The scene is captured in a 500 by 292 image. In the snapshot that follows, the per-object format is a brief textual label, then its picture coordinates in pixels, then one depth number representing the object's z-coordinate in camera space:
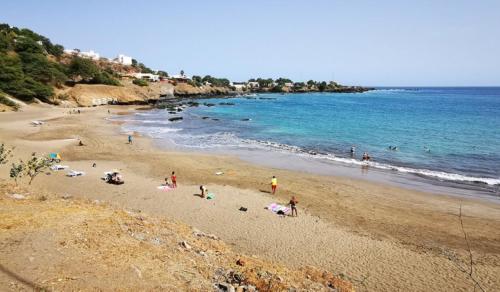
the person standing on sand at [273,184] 21.27
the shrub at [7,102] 54.03
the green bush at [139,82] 105.00
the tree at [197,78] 173.30
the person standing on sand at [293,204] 17.48
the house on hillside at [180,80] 139.31
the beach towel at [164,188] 21.09
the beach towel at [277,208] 17.97
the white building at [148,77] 127.81
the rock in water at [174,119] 58.59
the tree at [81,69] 83.12
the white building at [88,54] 143.25
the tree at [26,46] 75.52
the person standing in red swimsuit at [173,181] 21.55
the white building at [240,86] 180.52
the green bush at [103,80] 86.49
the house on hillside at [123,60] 165.18
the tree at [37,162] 18.36
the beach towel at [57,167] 24.17
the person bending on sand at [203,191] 19.89
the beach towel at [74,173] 22.80
